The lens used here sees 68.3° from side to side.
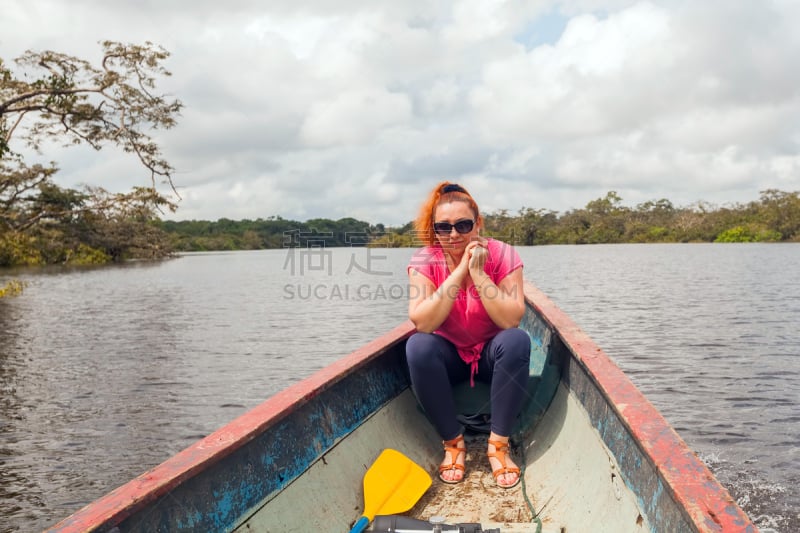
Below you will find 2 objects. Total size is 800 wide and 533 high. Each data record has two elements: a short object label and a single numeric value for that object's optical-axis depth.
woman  2.71
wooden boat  1.65
